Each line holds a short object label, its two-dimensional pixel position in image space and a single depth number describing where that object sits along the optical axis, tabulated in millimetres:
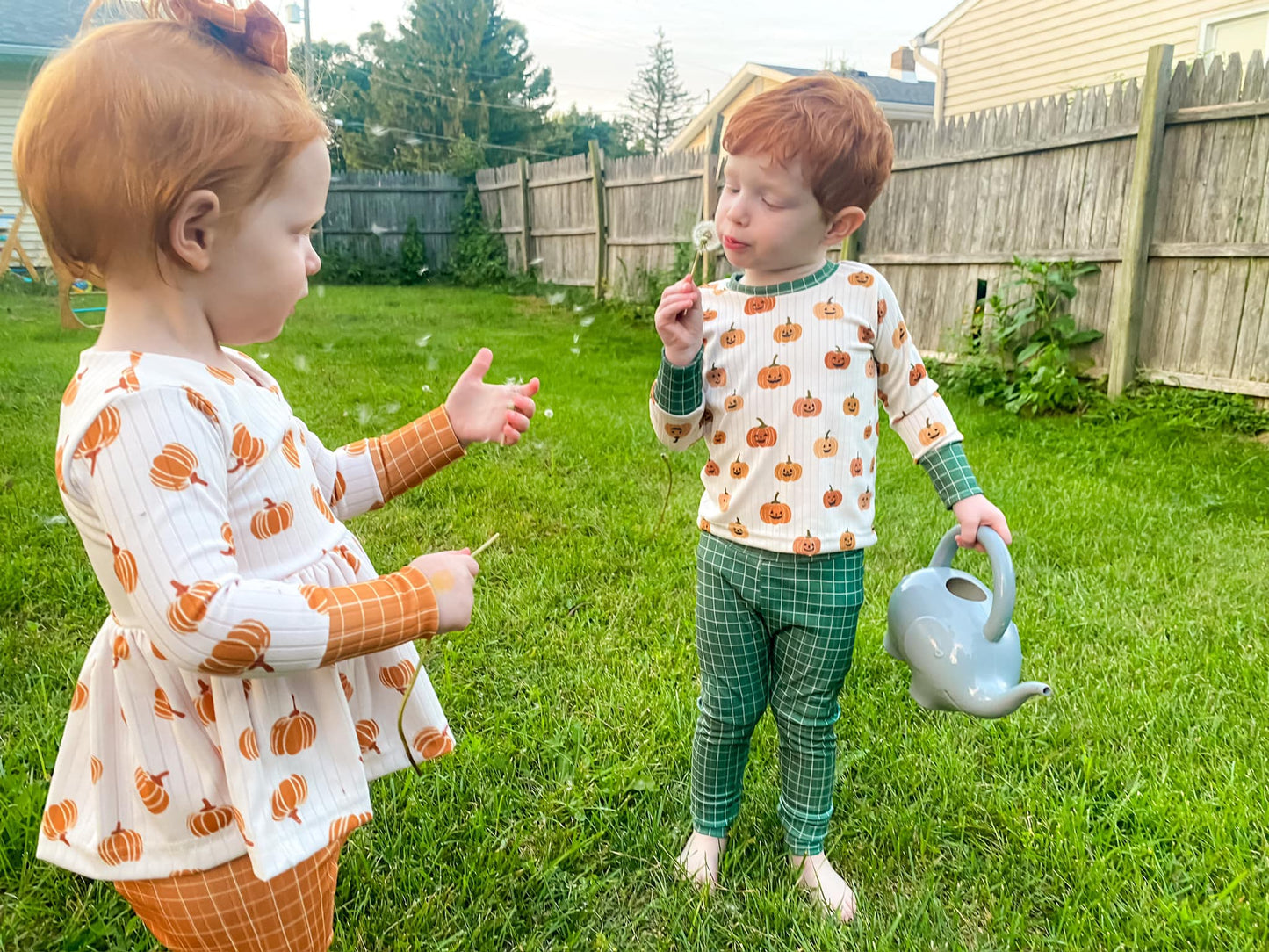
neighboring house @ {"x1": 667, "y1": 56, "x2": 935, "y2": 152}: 17672
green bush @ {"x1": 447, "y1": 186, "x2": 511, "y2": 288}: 13180
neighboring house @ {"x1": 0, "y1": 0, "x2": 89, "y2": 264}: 10883
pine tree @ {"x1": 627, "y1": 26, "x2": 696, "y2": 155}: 42844
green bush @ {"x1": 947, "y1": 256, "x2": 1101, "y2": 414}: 5273
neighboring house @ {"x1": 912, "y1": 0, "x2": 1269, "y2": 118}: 9391
